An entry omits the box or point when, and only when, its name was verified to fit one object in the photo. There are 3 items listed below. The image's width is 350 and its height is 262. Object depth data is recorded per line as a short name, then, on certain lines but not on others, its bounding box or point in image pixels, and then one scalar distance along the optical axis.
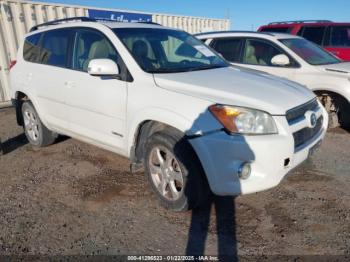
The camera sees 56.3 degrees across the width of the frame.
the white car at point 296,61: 5.14
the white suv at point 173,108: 2.73
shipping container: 8.40
